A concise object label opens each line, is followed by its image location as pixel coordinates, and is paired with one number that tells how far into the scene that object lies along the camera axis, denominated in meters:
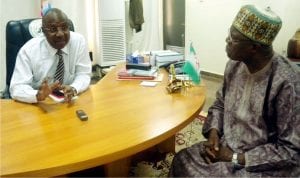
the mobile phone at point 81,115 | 1.47
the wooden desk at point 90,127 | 1.13
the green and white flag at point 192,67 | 2.04
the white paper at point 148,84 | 2.04
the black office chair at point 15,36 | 2.16
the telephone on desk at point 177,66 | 2.22
